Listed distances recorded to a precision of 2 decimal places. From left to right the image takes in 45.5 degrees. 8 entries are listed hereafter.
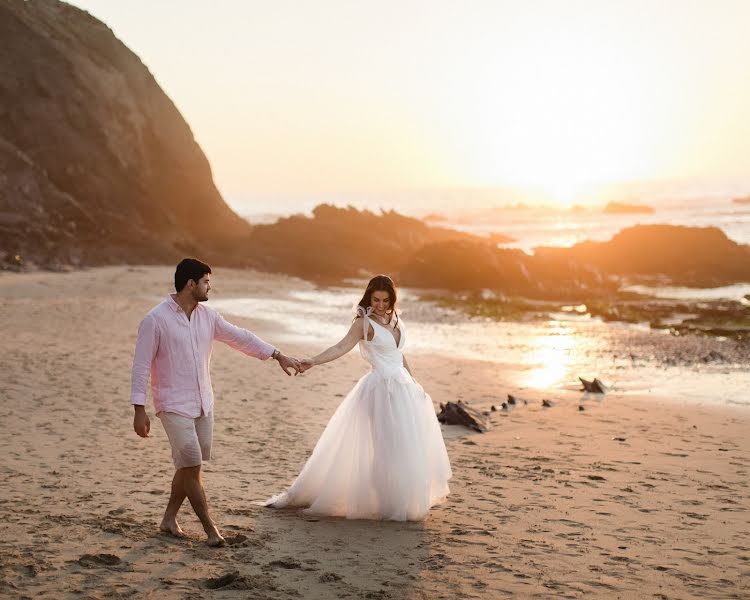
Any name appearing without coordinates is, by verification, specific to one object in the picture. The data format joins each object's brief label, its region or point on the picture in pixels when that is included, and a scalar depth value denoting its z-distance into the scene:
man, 6.38
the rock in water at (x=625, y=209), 92.94
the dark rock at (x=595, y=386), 14.54
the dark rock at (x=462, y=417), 11.66
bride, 7.32
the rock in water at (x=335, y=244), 38.31
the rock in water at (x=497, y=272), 32.47
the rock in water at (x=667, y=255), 35.31
